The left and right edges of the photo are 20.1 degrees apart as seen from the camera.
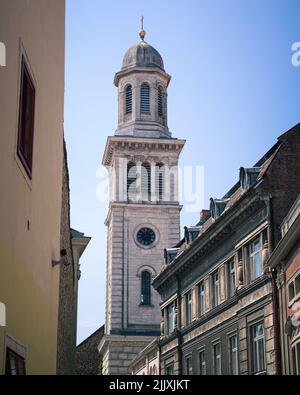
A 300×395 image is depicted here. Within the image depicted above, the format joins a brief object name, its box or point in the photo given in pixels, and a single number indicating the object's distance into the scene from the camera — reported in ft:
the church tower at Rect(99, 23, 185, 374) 247.29
